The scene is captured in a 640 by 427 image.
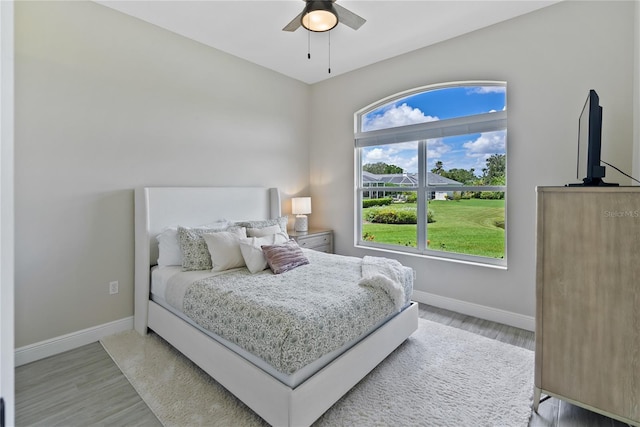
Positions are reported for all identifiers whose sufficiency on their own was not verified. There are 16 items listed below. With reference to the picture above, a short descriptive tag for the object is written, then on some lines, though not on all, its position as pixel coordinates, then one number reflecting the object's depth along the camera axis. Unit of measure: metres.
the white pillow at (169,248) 2.79
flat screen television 1.73
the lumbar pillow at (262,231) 3.09
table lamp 4.25
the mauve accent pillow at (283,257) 2.66
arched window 3.21
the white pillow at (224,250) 2.65
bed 1.64
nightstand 3.96
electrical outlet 2.80
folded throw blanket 2.26
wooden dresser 1.57
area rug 1.79
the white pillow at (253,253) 2.65
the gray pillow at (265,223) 3.23
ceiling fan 2.16
